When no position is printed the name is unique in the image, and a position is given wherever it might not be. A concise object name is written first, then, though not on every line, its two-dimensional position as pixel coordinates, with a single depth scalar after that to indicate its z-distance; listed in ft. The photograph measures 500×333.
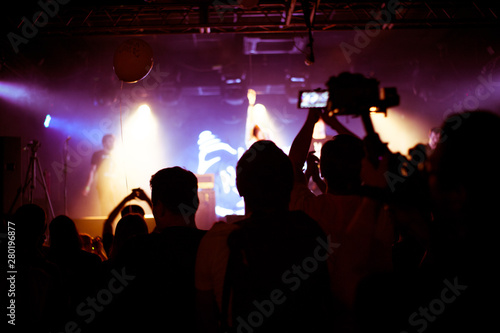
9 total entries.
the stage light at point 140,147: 33.81
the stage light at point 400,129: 32.89
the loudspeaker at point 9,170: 16.96
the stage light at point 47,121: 26.00
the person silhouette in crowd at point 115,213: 8.25
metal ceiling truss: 17.43
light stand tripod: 19.50
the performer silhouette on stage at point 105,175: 29.68
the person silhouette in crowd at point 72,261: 6.84
